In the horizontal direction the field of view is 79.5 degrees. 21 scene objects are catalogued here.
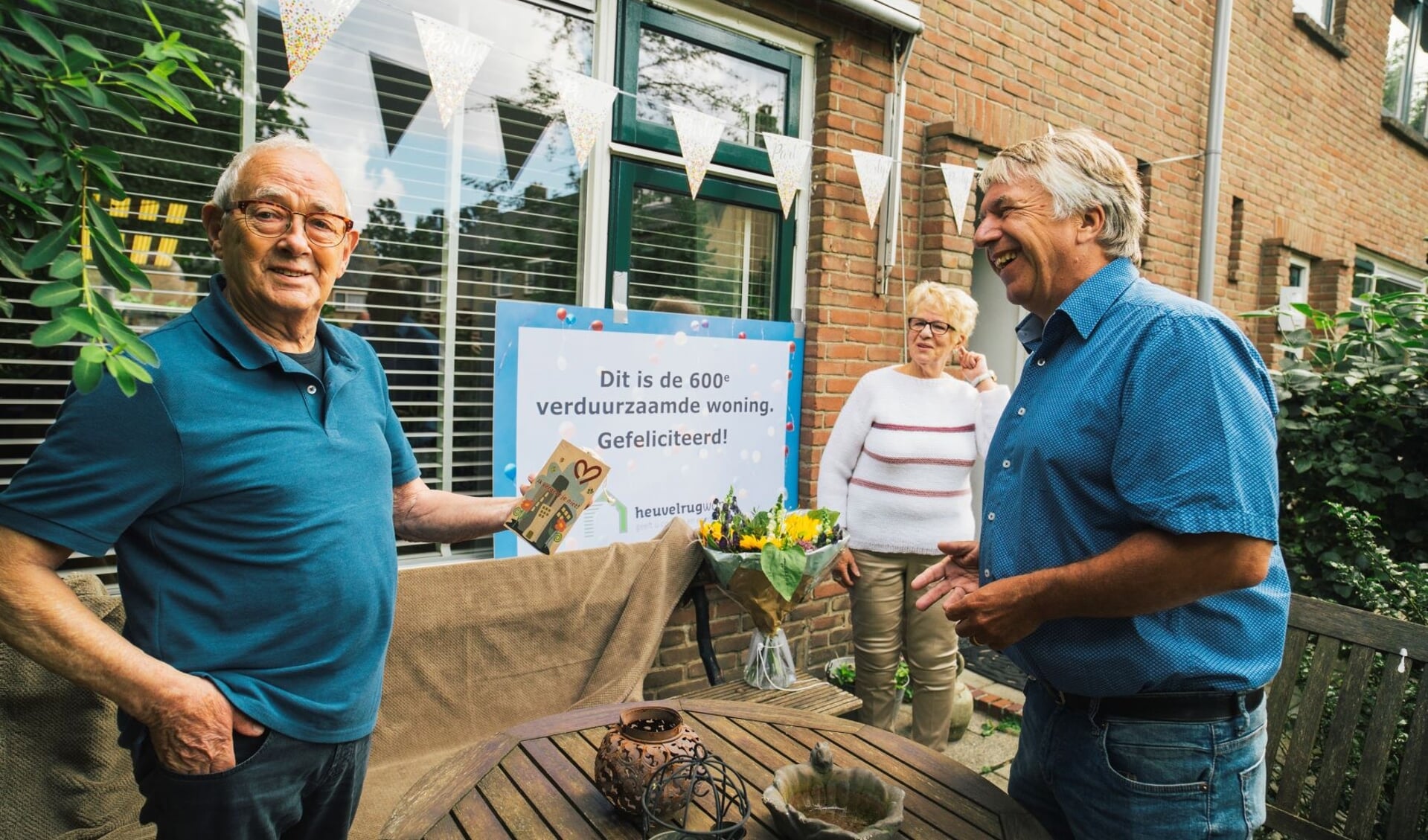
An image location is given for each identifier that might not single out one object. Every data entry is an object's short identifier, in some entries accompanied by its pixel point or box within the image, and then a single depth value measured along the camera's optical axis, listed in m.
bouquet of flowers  2.97
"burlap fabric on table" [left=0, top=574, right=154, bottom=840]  2.05
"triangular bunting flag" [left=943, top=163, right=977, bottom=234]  4.08
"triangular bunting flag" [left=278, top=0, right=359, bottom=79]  2.34
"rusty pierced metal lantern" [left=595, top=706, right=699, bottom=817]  1.58
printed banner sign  3.15
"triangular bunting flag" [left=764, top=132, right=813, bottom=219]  3.47
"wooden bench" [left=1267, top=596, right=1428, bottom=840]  1.90
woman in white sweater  3.32
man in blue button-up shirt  1.38
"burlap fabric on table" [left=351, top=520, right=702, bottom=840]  2.71
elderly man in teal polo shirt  1.38
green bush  3.30
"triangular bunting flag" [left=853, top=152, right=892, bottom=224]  3.79
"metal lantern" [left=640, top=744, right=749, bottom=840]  1.45
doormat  4.43
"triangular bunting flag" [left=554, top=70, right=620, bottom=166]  2.93
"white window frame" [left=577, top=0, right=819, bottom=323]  3.35
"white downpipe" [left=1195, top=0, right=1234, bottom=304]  5.78
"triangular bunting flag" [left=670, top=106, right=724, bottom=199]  3.19
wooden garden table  1.62
